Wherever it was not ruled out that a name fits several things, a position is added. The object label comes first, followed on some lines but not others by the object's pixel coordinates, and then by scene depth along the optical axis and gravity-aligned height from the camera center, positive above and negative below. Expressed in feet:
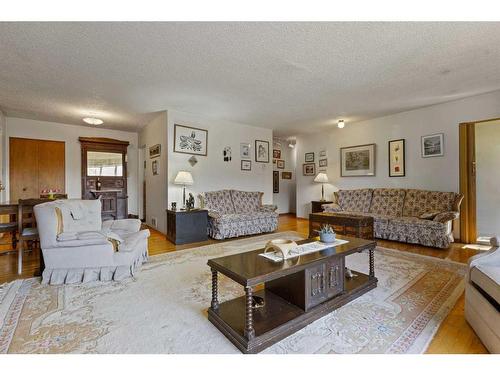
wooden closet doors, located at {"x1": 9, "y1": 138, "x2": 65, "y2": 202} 17.70 +1.65
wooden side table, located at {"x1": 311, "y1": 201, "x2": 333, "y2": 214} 20.74 -1.64
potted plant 7.75 -1.56
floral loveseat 14.93 -1.76
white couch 4.65 -2.36
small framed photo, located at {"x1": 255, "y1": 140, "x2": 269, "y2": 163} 20.66 +3.08
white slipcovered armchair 8.11 -2.07
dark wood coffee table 4.97 -2.81
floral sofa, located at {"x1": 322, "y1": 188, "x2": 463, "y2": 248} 12.69 -1.55
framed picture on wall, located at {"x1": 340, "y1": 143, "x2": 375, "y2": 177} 18.46 +2.06
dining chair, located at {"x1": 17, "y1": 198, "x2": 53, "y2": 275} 9.43 -1.41
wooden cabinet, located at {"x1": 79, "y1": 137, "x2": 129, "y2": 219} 20.02 +1.26
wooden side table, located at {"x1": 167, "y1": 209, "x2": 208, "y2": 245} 13.80 -2.24
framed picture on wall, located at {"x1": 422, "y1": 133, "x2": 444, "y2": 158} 15.03 +2.59
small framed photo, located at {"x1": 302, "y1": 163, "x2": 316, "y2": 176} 23.03 +1.70
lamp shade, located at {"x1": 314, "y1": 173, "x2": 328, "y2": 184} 20.76 +0.75
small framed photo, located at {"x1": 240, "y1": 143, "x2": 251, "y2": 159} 19.62 +3.00
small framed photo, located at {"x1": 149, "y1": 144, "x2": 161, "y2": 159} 16.98 +2.66
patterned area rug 4.99 -3.21
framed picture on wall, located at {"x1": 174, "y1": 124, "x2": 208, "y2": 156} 15.90 +3.22
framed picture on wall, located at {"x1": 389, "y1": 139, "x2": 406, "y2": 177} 16.76 +1.98
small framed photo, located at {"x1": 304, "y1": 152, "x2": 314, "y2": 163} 23.14 +2.85
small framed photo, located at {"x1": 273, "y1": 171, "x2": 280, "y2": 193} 27.81 +0.58
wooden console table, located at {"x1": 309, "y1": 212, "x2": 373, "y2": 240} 12.97 -2.04
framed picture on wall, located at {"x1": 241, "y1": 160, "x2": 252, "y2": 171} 19.71 +1.82
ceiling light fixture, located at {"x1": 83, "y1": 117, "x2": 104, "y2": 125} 15.66 +4.37
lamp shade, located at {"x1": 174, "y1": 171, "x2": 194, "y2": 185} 14.70 +0.55
